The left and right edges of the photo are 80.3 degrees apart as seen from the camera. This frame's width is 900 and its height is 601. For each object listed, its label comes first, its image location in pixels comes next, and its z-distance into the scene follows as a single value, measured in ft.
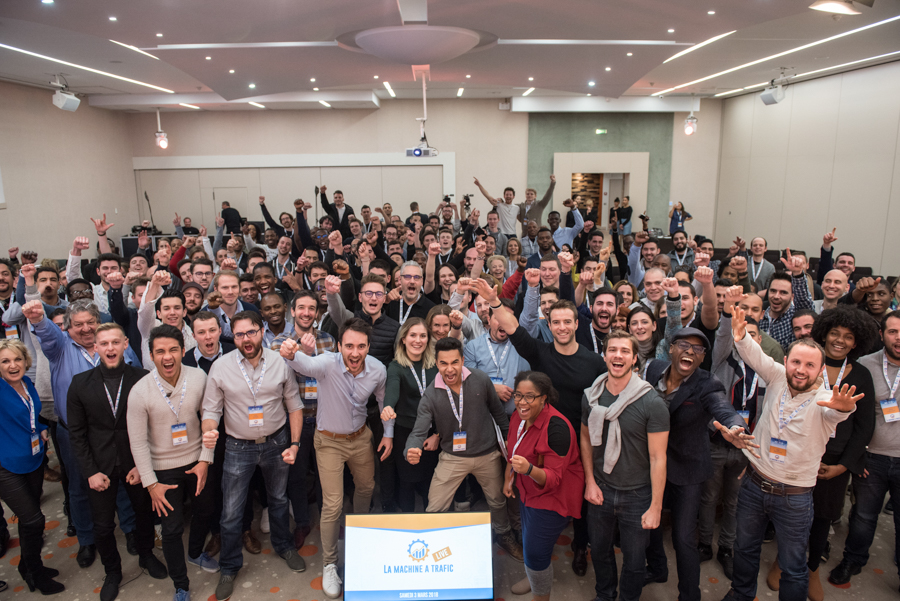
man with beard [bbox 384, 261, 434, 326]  13.94
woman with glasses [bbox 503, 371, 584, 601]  8.82
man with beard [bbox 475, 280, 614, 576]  10.19
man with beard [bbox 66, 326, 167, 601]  9.68
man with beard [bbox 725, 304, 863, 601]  8.57
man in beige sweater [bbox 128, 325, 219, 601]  9.60
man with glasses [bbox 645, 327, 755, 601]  8.96
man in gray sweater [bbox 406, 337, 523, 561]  10.07
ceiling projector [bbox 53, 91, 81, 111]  29.99
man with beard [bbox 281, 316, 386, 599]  10.50
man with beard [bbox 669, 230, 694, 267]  23.36
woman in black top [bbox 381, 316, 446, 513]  10.92
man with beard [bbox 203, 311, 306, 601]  10.09
